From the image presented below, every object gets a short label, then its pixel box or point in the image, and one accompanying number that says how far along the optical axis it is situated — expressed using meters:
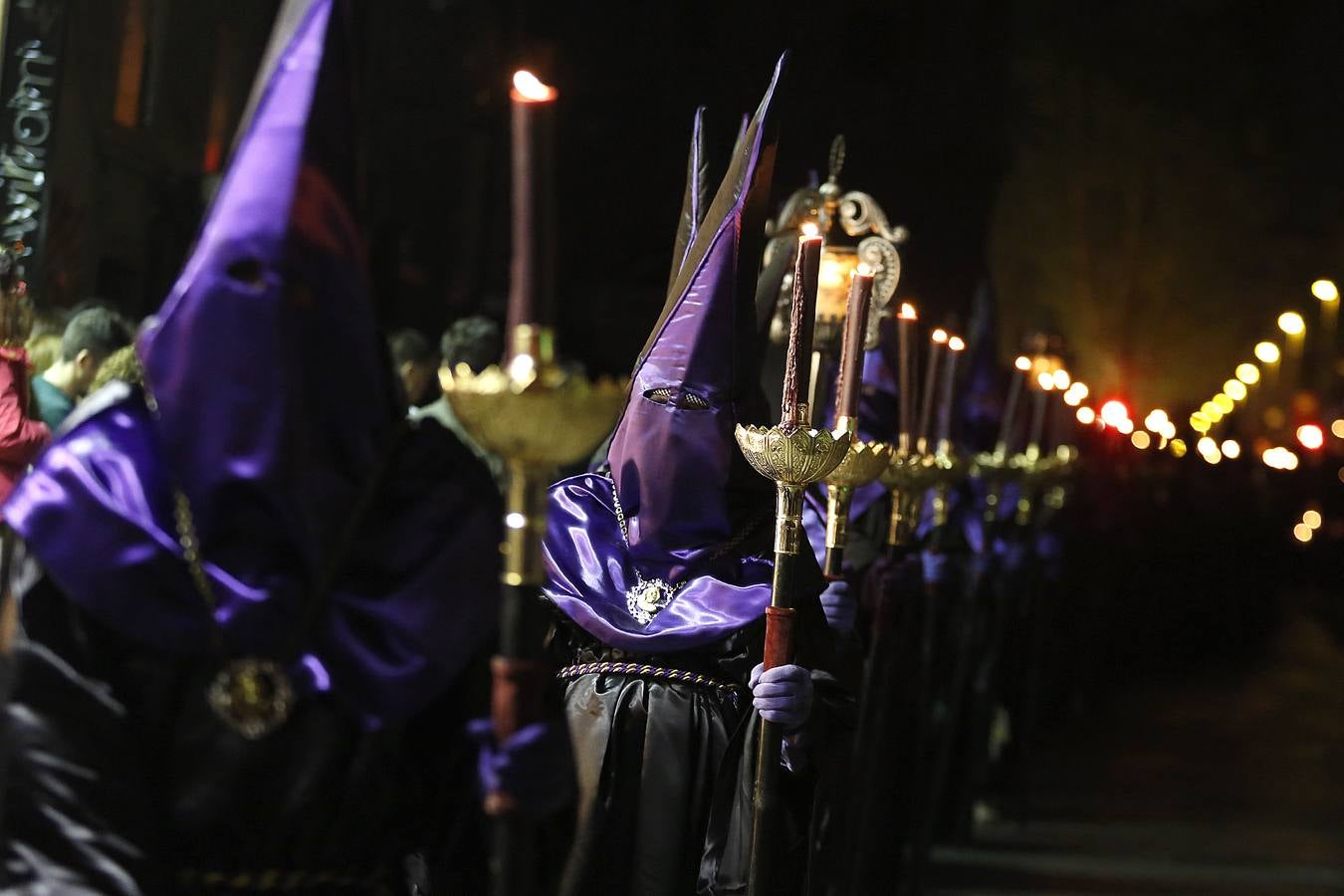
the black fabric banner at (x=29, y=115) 9.97
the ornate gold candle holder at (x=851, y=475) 4.89
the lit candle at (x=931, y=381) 6.98
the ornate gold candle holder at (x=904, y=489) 6.36
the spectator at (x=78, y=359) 6.75
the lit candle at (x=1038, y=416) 10.76
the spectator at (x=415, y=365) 8.42
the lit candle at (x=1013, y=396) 9.83
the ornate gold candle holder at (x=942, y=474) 6.59
